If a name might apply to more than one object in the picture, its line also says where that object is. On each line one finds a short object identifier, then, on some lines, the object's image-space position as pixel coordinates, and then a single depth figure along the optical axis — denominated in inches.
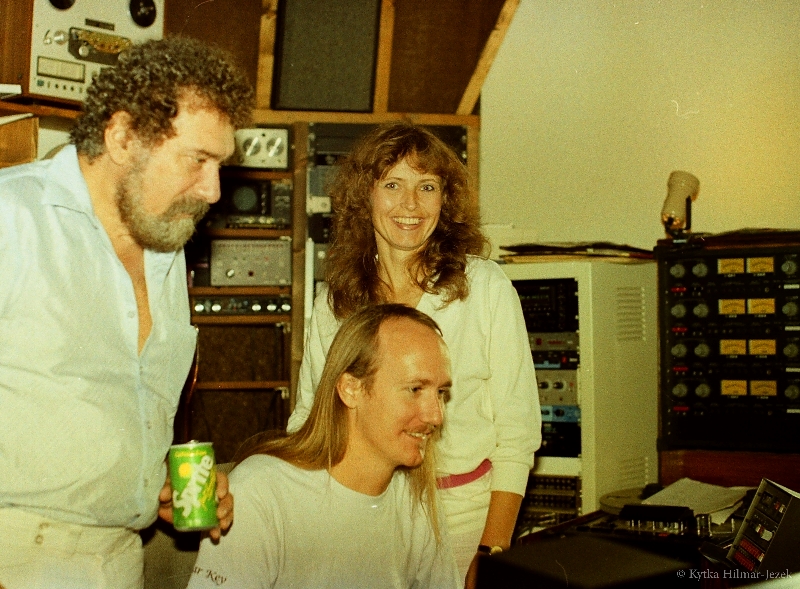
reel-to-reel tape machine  113.8
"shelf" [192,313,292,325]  139.6
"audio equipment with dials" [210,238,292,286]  140.2
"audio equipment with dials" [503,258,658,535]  115.8
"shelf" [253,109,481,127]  142.2
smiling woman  72.4
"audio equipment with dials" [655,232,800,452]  109.3
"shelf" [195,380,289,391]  135.2
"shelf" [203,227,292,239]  139.7
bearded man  56.7
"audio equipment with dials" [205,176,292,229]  139.9
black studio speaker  139.6
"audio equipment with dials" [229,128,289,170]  138.2
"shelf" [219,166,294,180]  138.6
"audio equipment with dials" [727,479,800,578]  60.4
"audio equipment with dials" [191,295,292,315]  140.0
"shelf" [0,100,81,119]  113.3
